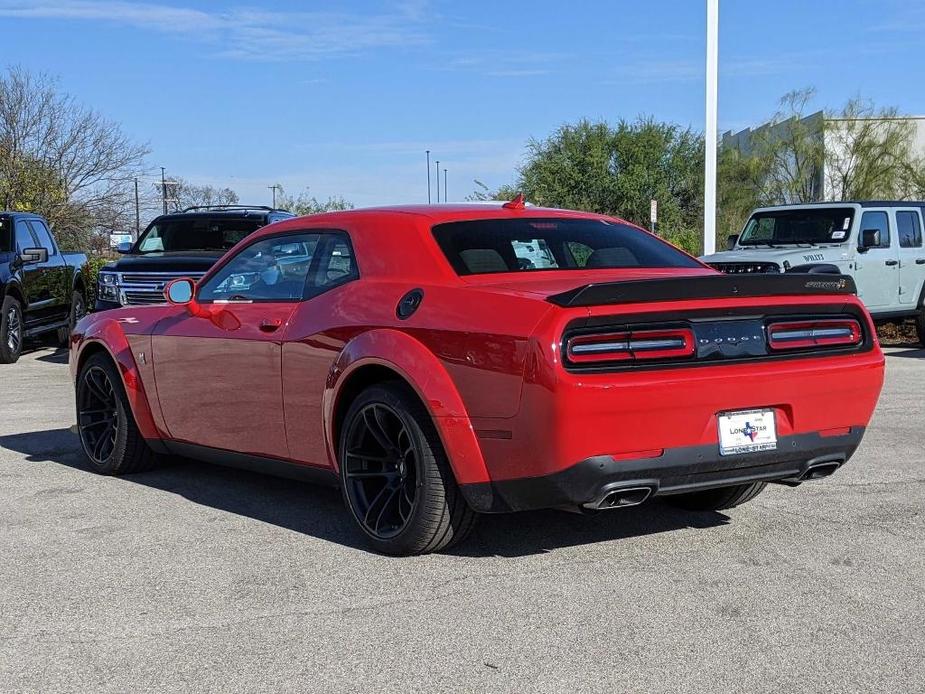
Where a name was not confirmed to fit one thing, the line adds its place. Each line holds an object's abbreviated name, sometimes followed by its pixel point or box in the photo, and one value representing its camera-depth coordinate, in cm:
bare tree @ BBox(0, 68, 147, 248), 3020
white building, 4466
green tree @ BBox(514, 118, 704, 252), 4256
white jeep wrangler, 1480
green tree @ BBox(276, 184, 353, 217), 5972
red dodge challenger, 456
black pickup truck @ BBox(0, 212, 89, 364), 1509
